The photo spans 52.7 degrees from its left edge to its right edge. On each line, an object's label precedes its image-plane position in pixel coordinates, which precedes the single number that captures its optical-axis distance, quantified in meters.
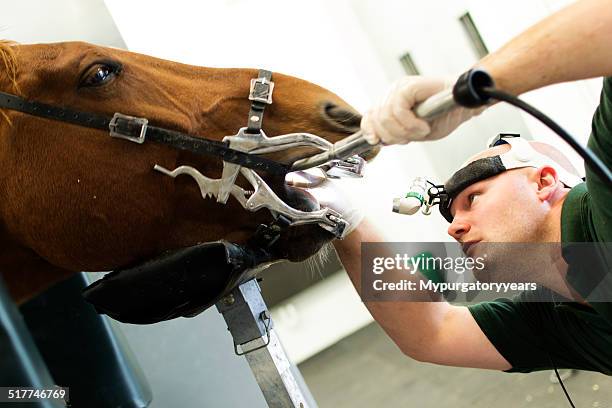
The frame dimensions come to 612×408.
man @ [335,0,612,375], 0.69
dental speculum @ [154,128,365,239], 0.93
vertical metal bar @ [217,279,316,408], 0.97
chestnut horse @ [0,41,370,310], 0.95
